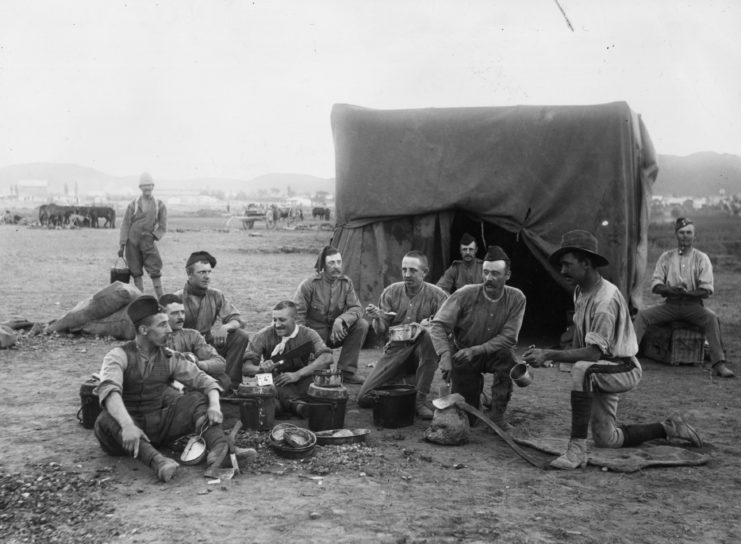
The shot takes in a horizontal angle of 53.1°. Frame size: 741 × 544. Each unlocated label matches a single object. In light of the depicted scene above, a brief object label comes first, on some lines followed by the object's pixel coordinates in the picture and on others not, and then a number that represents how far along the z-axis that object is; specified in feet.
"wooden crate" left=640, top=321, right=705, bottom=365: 26.94
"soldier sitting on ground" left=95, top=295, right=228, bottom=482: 14.75
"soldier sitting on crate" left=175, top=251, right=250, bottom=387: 20.83
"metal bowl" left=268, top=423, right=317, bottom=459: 15.67
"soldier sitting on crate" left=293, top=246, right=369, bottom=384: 23.13
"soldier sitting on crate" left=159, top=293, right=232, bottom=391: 17.89
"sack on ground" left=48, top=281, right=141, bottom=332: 29.45
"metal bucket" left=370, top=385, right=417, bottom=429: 18.44
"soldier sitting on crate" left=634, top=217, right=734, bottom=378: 26.35
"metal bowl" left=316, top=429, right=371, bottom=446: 16.72
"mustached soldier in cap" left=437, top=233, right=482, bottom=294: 28.22
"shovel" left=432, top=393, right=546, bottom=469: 15.92
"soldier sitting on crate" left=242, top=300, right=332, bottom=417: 19.20
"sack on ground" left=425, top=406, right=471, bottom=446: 17.19
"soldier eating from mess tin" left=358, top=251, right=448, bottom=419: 20.54
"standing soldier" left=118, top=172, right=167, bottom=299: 34.32
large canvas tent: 28.19
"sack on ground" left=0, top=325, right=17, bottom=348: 26.78
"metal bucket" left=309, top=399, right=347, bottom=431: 17.65
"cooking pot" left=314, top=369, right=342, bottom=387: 18.22
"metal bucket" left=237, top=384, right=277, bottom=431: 17.69
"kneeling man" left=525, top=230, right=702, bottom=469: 15.85
